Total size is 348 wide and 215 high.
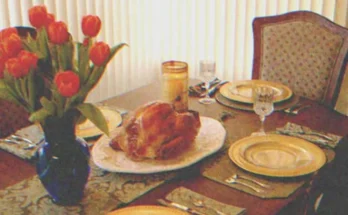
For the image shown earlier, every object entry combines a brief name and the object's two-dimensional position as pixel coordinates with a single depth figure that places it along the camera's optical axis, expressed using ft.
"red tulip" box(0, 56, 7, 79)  3.73
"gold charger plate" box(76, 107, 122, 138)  5.34
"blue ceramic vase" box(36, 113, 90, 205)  4.00
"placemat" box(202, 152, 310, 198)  4.34
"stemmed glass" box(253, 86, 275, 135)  5.18
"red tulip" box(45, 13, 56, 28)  3.89
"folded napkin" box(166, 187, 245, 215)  4.06
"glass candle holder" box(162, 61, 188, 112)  5.62
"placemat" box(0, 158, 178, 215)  4.14
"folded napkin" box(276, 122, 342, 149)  5.16
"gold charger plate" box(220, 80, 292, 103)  6.23
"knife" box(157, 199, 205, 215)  4.08
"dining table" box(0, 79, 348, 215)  4.25
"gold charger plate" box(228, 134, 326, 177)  4.62
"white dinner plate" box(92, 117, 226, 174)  4.62
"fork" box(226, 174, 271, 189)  4.44
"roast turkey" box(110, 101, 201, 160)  4.64
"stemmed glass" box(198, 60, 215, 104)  6.10
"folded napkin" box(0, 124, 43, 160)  5.00
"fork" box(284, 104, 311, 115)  5.96
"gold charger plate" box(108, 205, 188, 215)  3.97
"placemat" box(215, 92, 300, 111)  6.06
